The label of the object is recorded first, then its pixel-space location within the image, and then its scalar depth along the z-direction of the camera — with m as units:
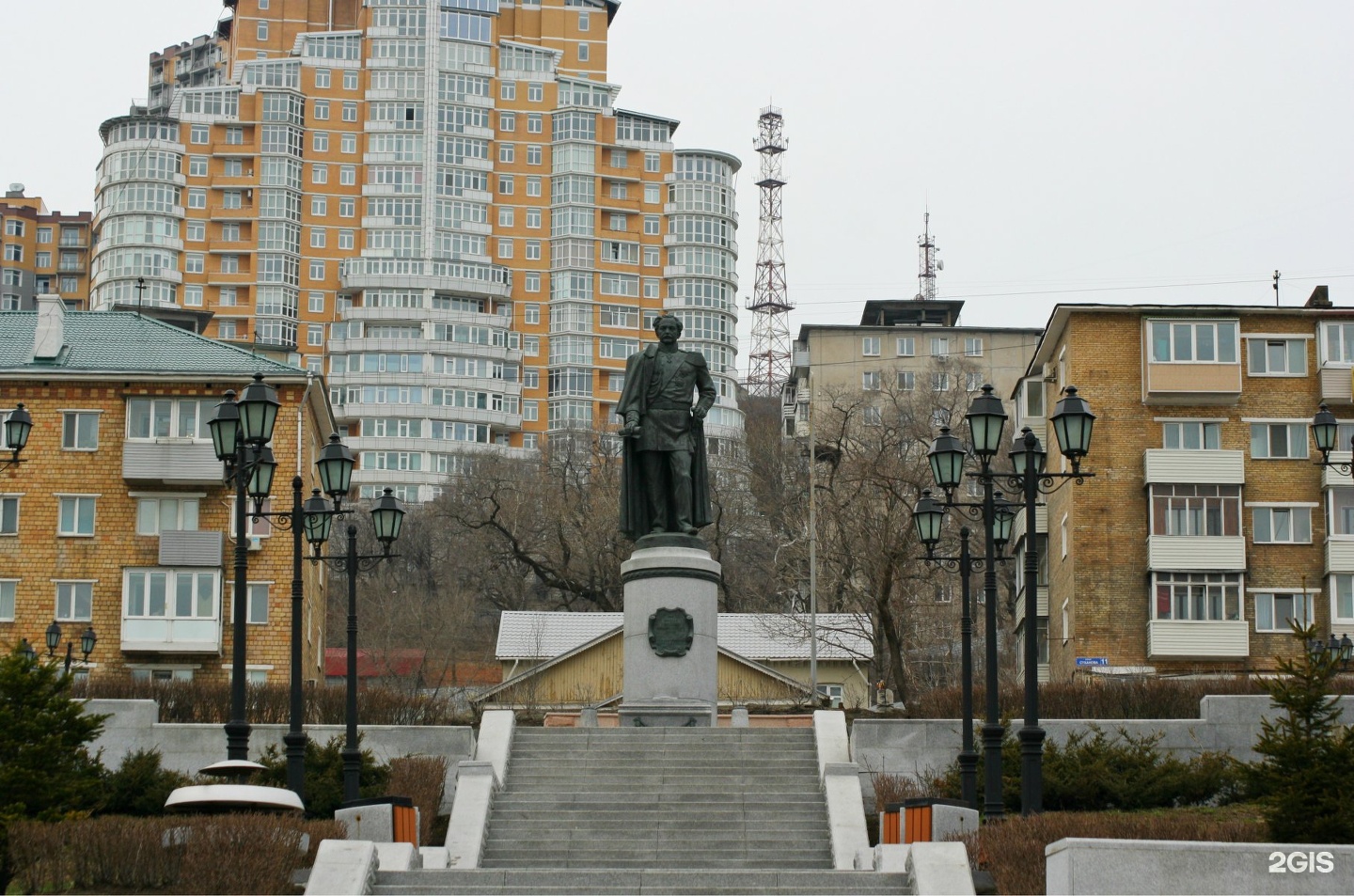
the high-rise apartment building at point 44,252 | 172.62
